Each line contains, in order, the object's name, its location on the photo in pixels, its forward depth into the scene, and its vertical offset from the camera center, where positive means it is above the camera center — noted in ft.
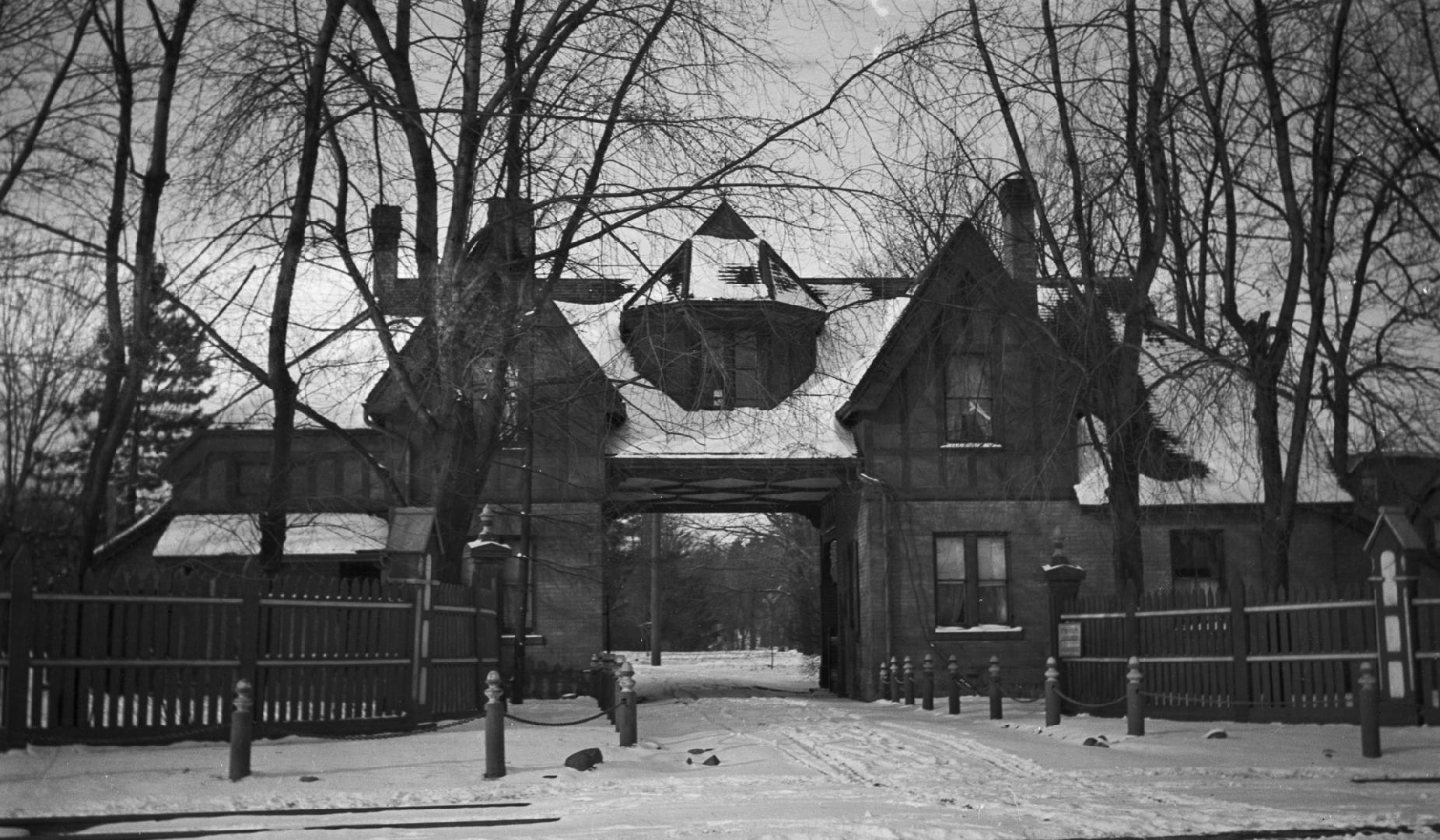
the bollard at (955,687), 70.28 -4.32
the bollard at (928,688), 73.56 -4.50
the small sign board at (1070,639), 70.08 -1.88
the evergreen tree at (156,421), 67.72 +12.48
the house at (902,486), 89.81 +7.63
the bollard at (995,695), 65.31 -4.32
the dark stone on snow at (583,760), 42.50 -4.78
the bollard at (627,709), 49.42 -3.76
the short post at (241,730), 38.45 -3.45
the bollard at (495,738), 40.96 -3.94
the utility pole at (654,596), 173.58 +0.91
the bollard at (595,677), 75.82 -4.15
